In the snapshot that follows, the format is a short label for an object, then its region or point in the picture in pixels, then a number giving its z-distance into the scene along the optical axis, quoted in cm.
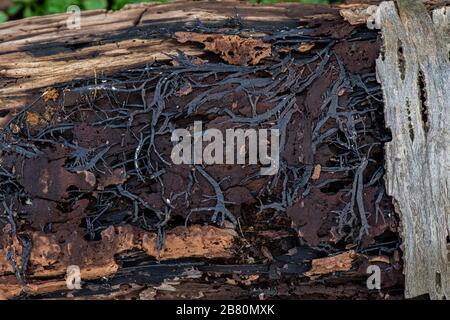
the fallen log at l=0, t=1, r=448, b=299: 134
